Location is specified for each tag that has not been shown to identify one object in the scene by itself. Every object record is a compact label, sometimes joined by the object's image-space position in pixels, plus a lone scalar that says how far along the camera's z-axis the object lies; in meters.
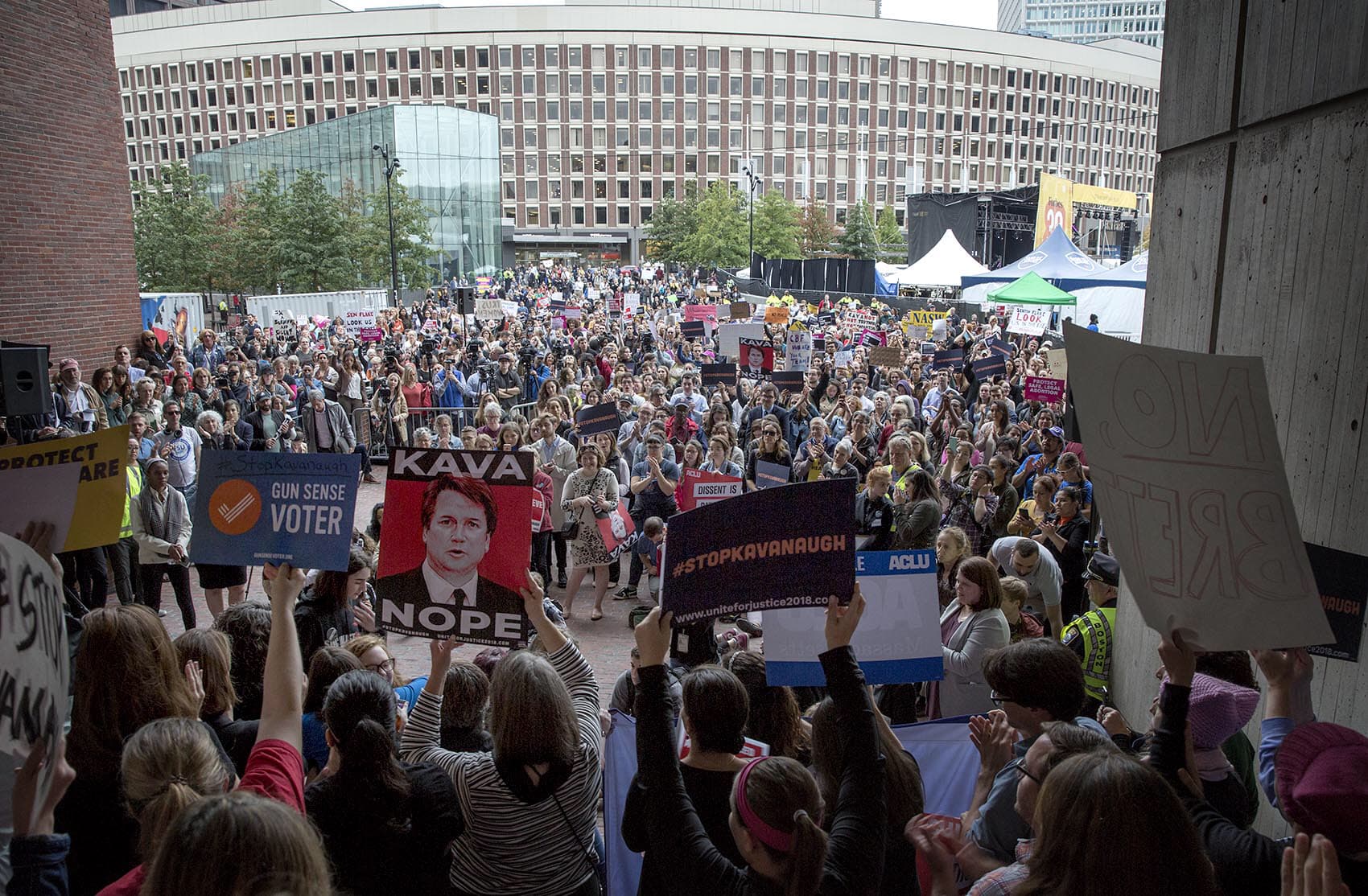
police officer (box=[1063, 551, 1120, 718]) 5.59
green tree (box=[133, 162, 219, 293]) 44.53
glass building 53.91
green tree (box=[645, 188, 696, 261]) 78.50
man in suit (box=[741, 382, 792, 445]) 13.32
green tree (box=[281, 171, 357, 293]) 41.22
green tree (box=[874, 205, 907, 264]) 80.21
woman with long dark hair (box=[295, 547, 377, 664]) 5.70
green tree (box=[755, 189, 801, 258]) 73.00
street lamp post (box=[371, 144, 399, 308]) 37.56
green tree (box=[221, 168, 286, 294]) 41.97
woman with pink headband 2.40
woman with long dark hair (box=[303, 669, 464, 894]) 3.04
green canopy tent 20.65
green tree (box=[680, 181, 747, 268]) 72.69
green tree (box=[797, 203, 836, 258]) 80.81
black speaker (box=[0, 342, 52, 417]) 8.34
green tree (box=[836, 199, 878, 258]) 72.19
